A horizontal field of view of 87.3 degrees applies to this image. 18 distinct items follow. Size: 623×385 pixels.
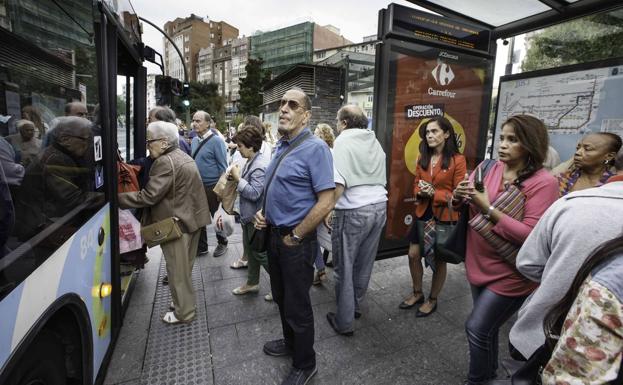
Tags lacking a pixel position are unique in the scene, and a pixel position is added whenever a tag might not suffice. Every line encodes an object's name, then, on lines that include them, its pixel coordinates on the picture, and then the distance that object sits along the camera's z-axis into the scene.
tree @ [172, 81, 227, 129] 57.62
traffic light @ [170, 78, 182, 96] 6.38
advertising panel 3.77
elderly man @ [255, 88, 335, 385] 2.16
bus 1.19
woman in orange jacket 3.04
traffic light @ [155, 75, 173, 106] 6.16
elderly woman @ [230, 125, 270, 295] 3.12
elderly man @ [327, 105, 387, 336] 2.88
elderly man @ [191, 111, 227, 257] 4.43
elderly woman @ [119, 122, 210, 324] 2.74
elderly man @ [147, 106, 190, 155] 4.21
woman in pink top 1.88
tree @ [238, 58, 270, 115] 45.44
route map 3.20
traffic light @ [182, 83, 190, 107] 10.86
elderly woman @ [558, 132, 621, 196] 2.57
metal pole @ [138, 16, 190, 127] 8.63
